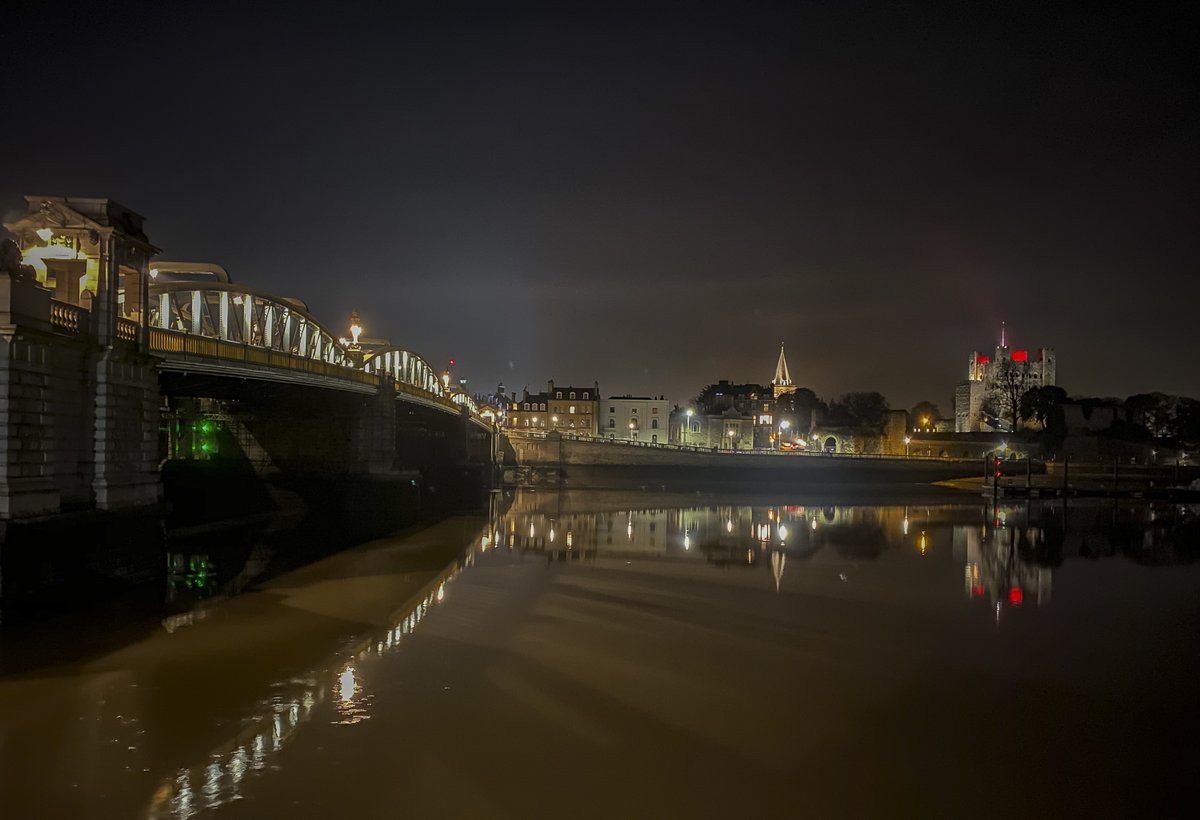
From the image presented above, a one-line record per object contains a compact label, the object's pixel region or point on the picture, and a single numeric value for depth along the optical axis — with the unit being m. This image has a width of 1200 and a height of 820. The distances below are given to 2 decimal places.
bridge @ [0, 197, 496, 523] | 18.20
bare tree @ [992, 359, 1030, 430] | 117.75
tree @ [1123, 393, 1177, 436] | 118.19
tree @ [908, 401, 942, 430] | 142.25
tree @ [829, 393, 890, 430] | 133.75
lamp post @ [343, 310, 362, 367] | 46.41
